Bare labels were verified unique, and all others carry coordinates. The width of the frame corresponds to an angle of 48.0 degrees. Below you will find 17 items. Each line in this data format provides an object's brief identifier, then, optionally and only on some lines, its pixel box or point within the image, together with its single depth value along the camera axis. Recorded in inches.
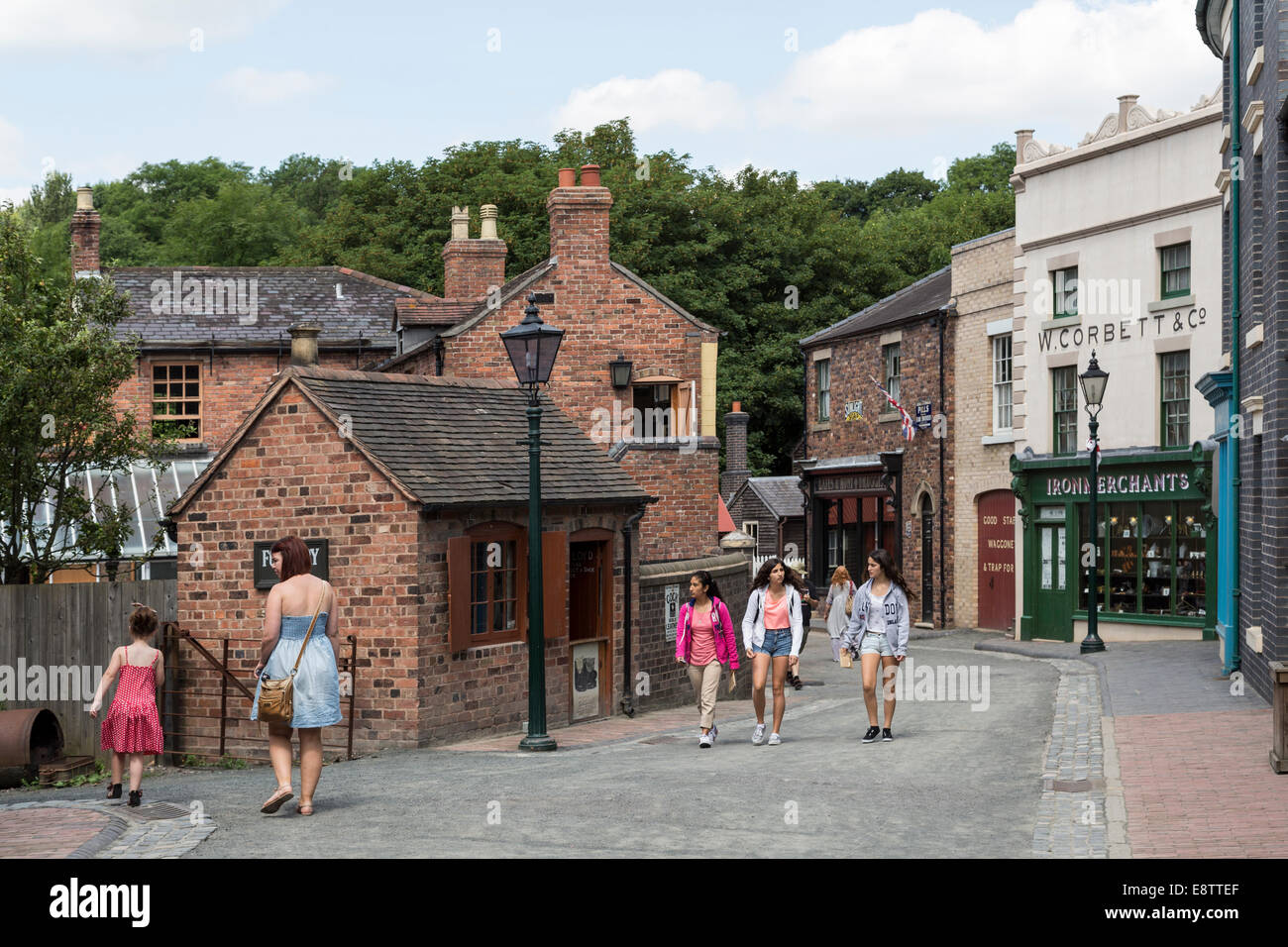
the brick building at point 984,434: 1250.0
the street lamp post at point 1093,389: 954.7
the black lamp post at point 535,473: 563.5
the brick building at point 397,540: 602.9
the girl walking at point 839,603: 868.0
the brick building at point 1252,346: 596.1
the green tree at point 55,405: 731.4
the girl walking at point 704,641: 585.0
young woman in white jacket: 573.0
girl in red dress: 454.3
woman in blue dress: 379.9
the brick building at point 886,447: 1348.4
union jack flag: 1389.0
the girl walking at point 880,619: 554.6
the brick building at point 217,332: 1264.8
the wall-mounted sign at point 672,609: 795.4
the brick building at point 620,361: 1094.4
